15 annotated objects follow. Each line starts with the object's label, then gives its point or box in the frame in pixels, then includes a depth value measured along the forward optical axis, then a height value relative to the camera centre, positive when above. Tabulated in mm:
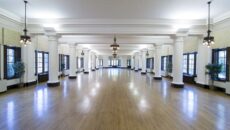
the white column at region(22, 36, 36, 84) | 6816 +198
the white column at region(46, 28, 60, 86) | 6975 +327
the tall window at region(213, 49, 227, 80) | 6160 +287
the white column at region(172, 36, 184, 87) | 7004 +55
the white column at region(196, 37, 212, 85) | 6904 +181
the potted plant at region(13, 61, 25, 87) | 6199 -284
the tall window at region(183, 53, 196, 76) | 8587 -14
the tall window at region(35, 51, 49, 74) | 8274 +171
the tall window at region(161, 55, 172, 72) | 11158 +95
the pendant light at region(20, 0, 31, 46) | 4963 +1148
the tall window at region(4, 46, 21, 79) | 5904 +307
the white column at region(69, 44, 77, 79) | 10428 +292
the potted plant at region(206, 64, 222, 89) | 6122 -406
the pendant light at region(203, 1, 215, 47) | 4902 +1070
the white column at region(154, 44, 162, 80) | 10585 +234
